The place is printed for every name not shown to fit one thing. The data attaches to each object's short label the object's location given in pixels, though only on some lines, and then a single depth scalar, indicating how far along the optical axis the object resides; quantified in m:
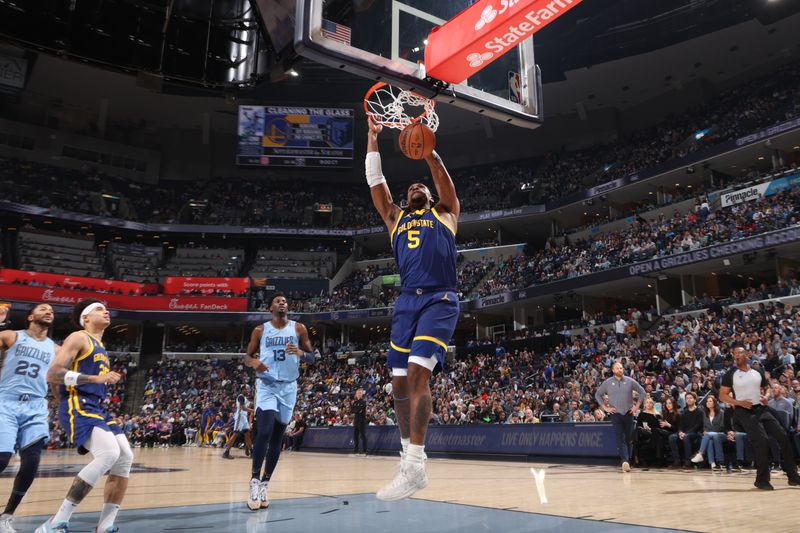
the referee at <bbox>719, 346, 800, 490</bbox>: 6.94
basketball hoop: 6.84
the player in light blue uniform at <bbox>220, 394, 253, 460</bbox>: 16.09
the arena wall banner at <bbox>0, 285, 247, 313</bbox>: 31.38
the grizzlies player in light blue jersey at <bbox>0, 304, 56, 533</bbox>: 4.85
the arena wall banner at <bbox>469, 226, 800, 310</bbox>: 20.82
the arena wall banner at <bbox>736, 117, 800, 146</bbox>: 24.05
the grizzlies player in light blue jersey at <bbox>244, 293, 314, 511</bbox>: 5.96
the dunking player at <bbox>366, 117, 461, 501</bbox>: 4.04
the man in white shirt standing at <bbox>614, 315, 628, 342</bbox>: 23.22
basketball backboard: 6.73
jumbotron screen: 35.81
